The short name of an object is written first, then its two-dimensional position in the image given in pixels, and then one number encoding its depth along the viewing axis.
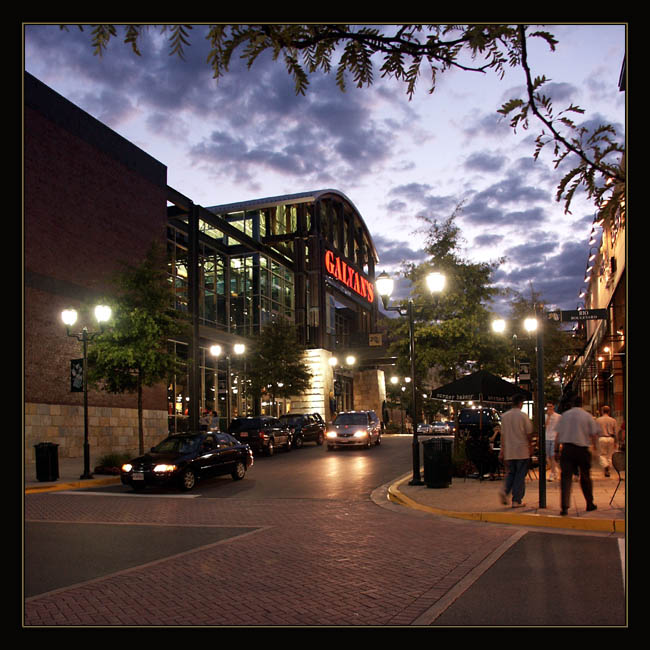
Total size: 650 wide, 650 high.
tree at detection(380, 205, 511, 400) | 32.53
